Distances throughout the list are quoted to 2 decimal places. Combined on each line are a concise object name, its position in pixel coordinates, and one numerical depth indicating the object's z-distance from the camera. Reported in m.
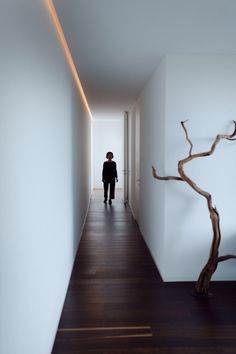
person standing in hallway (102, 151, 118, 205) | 8.59
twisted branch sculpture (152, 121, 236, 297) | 3.09
